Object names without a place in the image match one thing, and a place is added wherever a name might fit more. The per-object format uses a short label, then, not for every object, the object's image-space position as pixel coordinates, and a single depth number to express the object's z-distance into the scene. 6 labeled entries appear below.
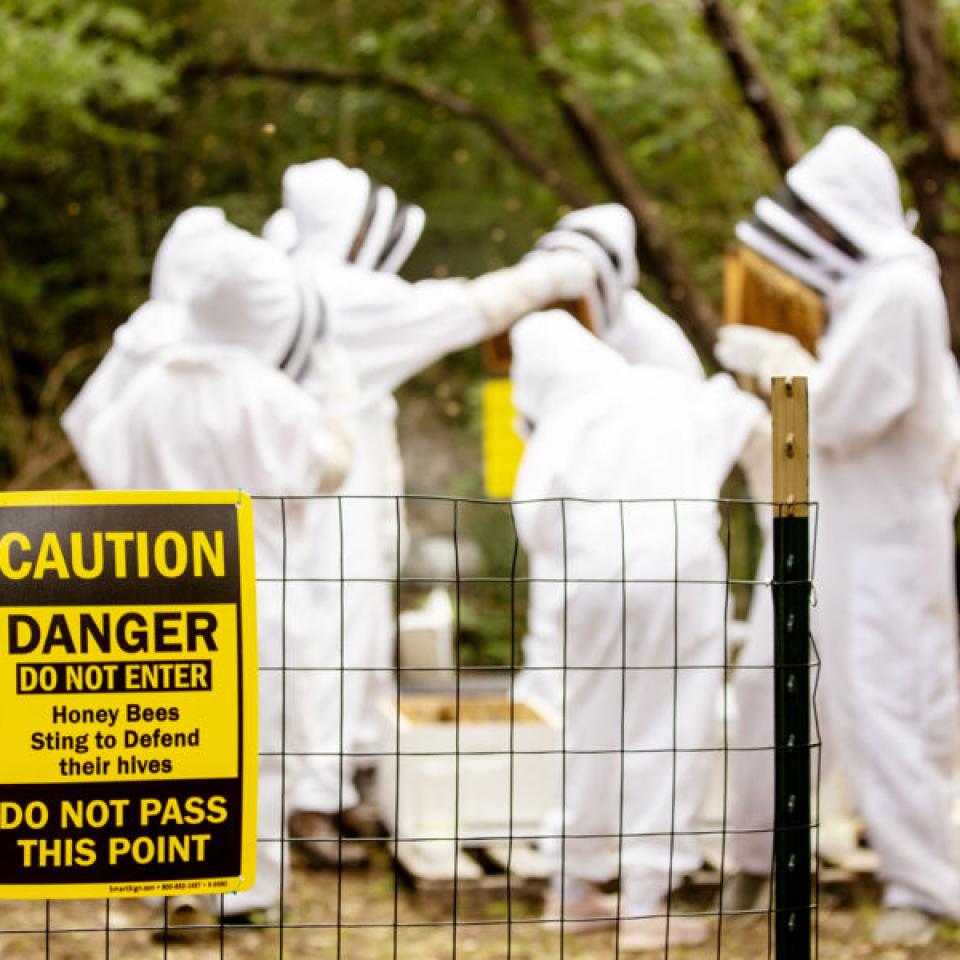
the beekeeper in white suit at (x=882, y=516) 5.20
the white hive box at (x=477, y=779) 5.96
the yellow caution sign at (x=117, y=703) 2.95
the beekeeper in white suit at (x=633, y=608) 5.20
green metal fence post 3.19
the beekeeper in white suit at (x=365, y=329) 6.52
